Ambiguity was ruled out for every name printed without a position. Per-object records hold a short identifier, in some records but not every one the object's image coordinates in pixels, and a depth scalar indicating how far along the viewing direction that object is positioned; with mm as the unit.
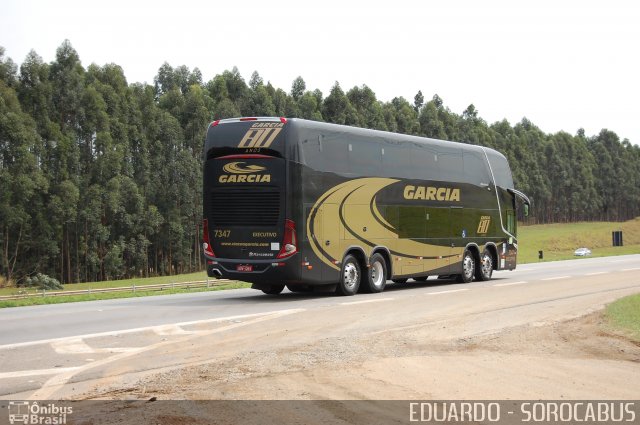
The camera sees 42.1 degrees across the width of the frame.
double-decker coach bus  20047
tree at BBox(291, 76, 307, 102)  94812
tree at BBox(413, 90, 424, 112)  160000
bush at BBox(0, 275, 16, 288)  48719
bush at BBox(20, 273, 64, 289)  46188
